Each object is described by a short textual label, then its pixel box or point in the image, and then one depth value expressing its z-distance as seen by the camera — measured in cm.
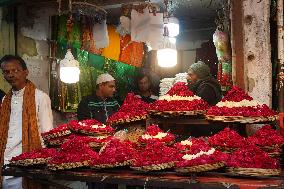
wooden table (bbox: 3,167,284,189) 365
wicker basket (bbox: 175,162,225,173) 401
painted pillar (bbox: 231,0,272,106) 533
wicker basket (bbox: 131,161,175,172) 421
